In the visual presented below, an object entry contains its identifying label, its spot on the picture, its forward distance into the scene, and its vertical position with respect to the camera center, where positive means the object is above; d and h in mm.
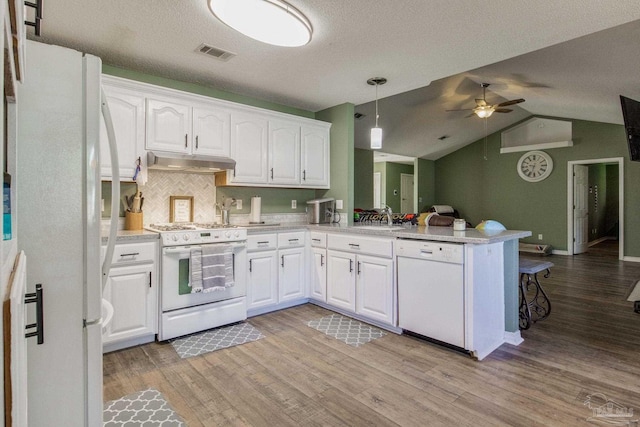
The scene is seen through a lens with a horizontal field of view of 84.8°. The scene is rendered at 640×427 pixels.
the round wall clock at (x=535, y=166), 7902 +1075
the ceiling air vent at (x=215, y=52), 2803 +1334
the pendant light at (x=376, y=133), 3392 +772
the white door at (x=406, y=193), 11273 +645
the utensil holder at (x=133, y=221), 3092 -64
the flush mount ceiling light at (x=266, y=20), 2107 +1240
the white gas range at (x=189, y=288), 2809 -630
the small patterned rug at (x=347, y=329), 2906 -1038
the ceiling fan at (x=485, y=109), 5777 +1721
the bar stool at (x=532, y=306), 3004 -939
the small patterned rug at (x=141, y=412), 1821 -1082
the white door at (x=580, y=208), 7539 +89
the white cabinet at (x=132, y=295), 2592 -622
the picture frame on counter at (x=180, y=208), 3451 +50
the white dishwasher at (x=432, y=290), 2553 -597
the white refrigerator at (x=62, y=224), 1120 -34
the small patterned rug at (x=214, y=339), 2705 -1040
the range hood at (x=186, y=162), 2969 +458
